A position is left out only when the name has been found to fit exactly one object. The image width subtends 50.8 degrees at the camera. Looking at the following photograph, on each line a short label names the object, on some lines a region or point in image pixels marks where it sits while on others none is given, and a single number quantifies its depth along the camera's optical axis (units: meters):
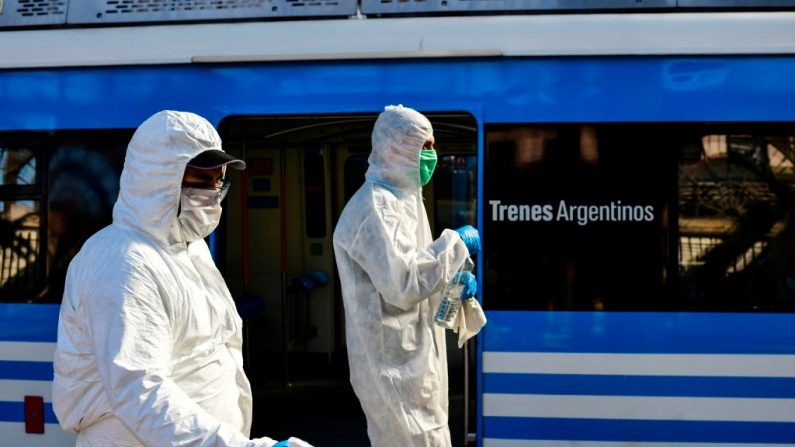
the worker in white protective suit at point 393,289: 3.42
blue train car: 4.12
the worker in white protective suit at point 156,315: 1.92
